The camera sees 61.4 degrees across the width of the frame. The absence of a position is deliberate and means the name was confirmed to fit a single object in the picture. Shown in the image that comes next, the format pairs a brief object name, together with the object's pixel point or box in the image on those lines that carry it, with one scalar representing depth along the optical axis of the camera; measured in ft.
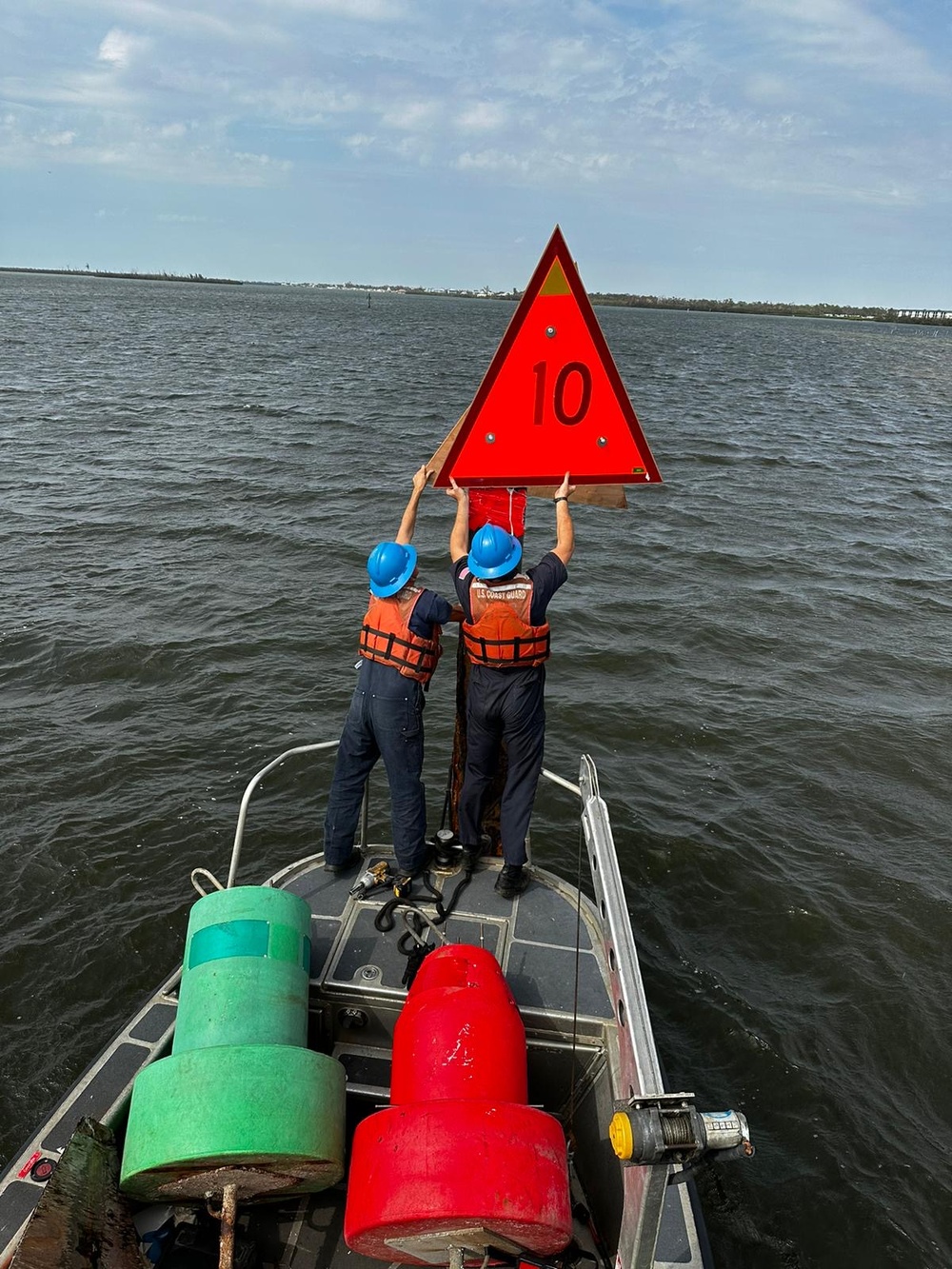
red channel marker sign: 14.32
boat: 8.85
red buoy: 8.91
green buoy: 9.87
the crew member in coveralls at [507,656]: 14.98
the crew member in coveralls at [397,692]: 15.28
